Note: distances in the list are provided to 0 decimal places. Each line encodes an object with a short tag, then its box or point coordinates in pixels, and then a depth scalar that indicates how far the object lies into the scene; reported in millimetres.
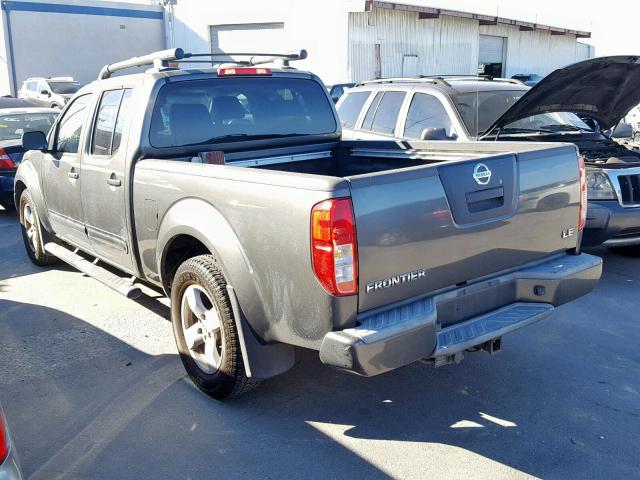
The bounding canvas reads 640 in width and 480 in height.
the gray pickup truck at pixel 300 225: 3049
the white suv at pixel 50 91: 22406
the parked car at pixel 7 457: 2188
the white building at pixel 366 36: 23781
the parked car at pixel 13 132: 9250
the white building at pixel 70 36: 29922
